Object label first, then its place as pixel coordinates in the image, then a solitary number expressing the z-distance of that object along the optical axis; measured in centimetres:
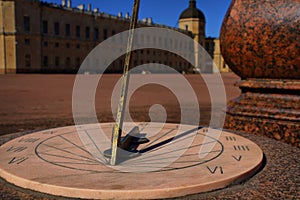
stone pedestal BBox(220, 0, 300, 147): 92
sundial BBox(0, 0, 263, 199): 51
